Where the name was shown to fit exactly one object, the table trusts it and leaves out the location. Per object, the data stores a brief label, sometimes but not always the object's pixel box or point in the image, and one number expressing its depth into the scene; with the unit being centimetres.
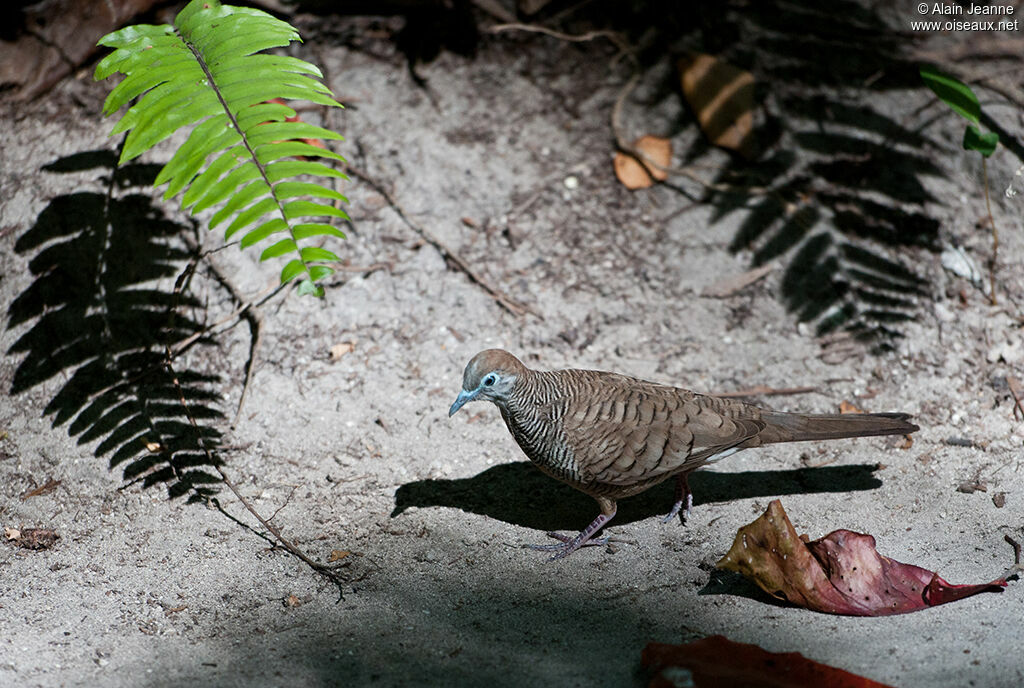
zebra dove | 714
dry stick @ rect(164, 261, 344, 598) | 700
